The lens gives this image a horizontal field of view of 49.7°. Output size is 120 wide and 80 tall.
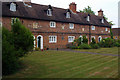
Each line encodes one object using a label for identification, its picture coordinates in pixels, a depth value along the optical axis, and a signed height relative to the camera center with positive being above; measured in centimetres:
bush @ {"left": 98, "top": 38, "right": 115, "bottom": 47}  3288 -69
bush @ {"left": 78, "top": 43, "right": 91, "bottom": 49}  2750 -125
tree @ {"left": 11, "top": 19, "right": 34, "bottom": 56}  1102 +25
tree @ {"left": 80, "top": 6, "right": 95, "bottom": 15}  6388 +1513
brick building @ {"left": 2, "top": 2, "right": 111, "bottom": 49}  2406 +400
